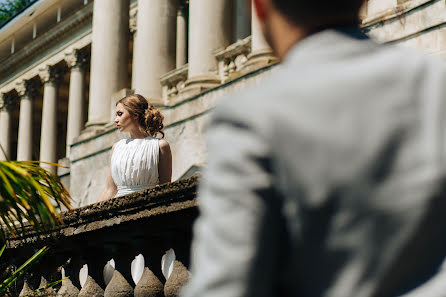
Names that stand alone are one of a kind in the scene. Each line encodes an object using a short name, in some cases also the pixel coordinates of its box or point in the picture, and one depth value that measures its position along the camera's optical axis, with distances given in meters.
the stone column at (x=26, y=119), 43.09
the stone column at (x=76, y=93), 37.28
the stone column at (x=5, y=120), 46.09
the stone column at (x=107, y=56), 22.78
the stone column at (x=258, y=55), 15.28
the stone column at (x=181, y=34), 29.61
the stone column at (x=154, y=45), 20.39
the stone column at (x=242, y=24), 22.69
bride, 7.86
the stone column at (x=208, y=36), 18.16
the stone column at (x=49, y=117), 40.41
